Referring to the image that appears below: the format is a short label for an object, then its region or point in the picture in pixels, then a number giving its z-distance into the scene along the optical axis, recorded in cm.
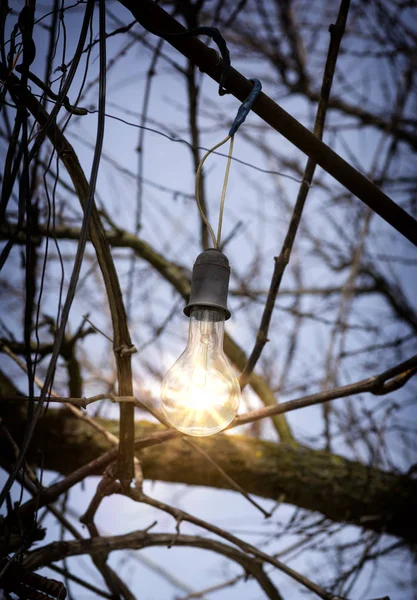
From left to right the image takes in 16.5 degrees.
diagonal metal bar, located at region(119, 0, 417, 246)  108
